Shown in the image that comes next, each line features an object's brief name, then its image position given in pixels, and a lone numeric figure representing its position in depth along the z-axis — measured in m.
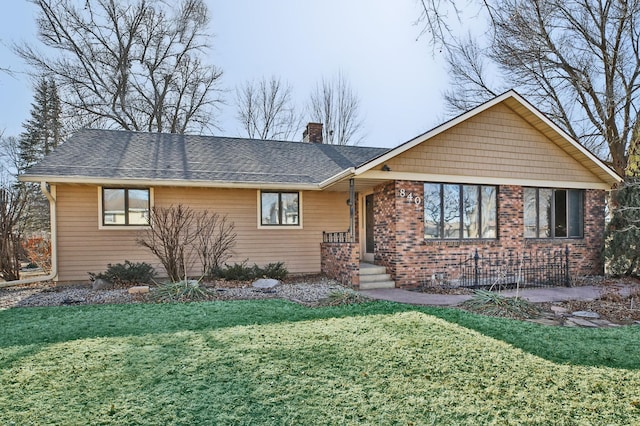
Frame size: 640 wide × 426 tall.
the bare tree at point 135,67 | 17.19
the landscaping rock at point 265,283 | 8.85
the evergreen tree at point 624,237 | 10.12
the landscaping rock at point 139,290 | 7.77
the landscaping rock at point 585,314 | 6.21
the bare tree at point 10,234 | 9.73
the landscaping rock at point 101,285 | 8.53
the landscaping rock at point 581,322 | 5.68
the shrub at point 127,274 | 8.89
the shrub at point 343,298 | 6.91
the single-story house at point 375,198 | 9.24
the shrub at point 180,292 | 7.26
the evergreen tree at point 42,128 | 18.25
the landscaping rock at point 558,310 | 6.47
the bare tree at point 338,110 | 25.72
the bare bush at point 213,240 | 9.82
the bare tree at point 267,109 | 24.84
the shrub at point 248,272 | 9.51
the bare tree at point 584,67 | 13.63
